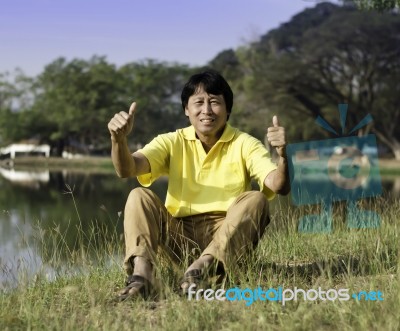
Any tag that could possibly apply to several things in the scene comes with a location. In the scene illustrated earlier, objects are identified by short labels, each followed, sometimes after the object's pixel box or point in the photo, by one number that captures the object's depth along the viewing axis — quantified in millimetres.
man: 2521
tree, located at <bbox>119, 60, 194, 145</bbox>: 38844
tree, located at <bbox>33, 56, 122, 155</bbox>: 37906
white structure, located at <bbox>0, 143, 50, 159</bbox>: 45312
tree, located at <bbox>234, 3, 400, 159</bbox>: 24734
